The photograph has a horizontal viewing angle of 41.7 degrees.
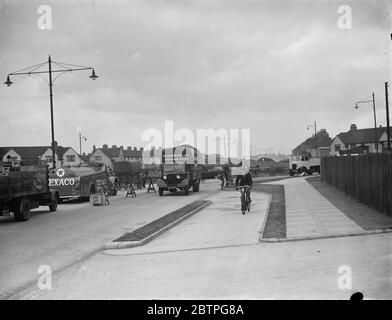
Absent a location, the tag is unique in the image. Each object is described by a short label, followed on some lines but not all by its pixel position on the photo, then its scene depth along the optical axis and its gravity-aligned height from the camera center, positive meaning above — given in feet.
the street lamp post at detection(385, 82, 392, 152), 117.56 +13.13
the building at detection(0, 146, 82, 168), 354.33 +12.69
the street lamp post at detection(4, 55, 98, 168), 82.94 +15.44
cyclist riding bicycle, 62.15 -2.08
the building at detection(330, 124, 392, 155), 309.28 +13.93
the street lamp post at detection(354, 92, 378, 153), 168.86 +17.15
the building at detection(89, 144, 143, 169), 405.39 +11.48
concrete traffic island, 39.03 -5.68
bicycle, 61.31 -4.03
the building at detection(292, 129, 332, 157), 393.27 +16.08
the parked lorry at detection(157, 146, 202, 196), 100.99 -0.82
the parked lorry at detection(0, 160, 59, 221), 55.62 -2.11
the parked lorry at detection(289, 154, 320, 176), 199.93 -0.84
